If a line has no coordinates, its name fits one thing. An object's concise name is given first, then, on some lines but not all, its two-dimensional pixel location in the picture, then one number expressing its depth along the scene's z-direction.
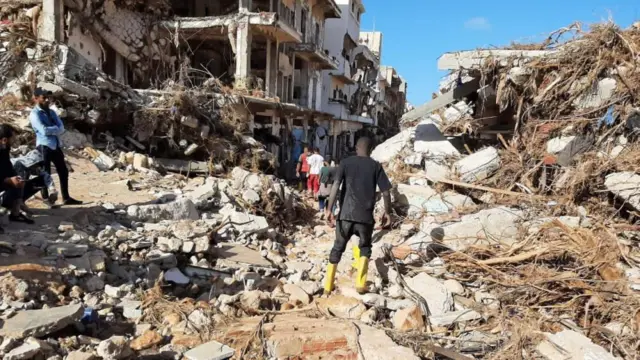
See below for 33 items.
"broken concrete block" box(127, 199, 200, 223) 6.04
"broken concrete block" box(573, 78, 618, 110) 7.36
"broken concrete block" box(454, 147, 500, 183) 7.85
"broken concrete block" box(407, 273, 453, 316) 4.29
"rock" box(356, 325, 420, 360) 3.12
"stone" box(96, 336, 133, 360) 2.86
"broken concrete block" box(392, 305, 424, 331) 3.88
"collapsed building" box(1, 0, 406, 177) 10.18
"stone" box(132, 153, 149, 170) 9.16
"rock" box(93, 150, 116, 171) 8.66
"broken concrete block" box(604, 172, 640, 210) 5.86
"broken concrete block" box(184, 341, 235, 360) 3.05
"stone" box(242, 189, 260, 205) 7.84
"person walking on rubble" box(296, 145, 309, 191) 11.20
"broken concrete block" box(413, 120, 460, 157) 9.14
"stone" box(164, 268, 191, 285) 4.45
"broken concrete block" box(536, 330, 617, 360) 3.26
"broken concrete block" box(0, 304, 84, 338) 2.81
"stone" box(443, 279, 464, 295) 4.64
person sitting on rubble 4.57
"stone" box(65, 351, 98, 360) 2.73
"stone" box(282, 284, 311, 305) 4.37
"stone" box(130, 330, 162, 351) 3.16
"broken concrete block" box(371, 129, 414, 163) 10.20
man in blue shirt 5.42
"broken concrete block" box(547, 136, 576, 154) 7.39
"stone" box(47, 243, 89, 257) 4.17
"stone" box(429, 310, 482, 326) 4.04
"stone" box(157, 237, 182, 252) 5.02
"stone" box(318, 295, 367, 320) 4.11
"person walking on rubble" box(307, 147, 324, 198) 10.47
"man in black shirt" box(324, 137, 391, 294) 4.41
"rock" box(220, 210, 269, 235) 6.56
